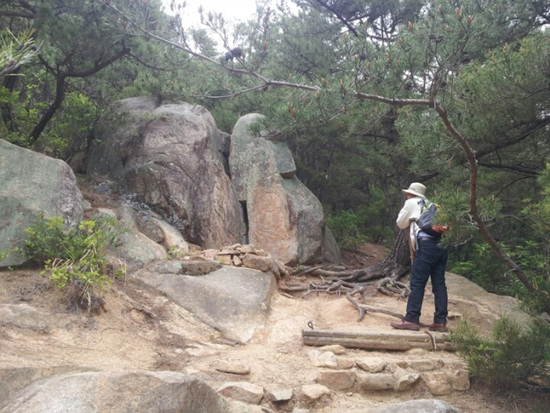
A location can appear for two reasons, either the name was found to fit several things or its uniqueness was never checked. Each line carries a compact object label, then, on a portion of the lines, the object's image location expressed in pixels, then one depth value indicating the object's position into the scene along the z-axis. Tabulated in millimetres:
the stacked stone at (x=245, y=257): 7617
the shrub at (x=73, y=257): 5020
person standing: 6051
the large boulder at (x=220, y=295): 5973
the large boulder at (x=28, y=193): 5598
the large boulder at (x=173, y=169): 9133
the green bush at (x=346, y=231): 12141
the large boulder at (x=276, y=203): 9875
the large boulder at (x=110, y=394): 2695
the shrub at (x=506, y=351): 4191
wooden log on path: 5594
